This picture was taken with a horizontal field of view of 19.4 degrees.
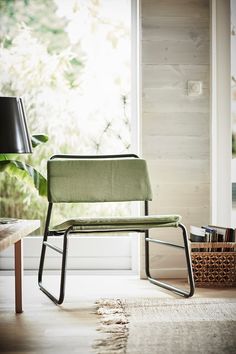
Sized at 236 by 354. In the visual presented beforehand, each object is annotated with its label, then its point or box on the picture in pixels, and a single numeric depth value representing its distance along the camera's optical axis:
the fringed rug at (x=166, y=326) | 2.62
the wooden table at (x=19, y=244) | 3.05
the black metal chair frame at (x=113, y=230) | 3.44
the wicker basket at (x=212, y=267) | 4.04
